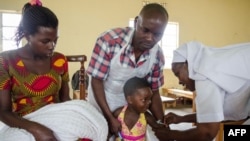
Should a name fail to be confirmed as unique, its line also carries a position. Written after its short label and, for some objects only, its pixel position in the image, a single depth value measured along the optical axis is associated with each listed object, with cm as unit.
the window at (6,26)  493
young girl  144
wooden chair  162
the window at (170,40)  630
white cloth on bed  102
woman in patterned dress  103
